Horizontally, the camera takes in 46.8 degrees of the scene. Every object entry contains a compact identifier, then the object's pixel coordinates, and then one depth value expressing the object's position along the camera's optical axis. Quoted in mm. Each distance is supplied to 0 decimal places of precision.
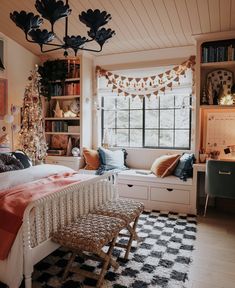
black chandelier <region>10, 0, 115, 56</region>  1957
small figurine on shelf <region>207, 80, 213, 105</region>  3785
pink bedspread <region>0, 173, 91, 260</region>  1863
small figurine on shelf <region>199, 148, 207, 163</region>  3865
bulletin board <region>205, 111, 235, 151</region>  3883
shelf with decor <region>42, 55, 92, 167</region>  4633
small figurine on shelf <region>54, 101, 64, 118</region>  4812
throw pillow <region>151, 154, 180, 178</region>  3924
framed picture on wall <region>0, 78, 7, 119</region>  4191
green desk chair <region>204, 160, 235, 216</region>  3291
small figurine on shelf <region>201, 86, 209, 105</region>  3808
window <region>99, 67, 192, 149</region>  4406
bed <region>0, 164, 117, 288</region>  1819
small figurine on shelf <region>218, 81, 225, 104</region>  3742
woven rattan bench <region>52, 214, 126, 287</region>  1889
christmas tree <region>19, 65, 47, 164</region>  4324
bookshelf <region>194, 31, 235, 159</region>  3641
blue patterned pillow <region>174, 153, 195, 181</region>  3814
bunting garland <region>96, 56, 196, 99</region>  4199
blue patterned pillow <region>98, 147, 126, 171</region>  4363
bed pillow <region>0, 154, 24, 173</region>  3073
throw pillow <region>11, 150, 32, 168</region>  3413
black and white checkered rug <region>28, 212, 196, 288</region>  2113
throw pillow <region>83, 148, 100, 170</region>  4449
